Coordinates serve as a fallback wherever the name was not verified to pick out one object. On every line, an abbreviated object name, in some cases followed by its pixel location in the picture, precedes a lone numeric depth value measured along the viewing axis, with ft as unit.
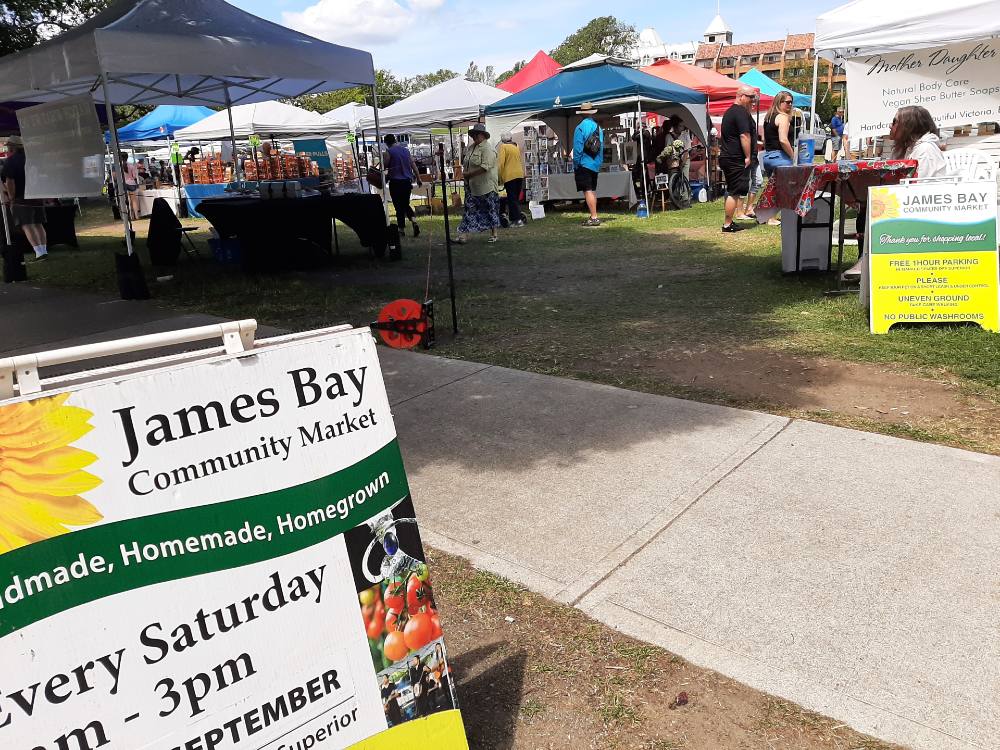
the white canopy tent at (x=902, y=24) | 26.48
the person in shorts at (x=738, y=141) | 37.86
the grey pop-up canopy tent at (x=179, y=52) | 28.17
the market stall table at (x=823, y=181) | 22.11
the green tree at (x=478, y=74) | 318.39
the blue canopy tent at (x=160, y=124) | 65.26
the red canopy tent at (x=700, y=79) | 68.39
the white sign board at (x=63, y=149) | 32.14
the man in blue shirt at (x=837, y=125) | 79.38
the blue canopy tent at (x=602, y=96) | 51.47
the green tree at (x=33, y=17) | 80.23
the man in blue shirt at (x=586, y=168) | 47.96
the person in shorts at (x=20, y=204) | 44.70
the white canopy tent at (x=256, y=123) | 61.52
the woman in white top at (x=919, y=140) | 21.45
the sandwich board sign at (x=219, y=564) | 4.69
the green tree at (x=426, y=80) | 308.15
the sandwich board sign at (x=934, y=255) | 18.89
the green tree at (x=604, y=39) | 287.28
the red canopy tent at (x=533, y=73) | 75.56
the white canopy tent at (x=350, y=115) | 67.00
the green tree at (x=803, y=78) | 208.85
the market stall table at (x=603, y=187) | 56.49
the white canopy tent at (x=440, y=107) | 59.26
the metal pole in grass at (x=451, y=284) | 18.37
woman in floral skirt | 40.47
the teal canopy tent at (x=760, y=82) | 85.57
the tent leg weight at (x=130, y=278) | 30.22
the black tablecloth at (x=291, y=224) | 34.37
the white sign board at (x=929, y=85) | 28.35
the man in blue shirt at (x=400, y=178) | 48.93
